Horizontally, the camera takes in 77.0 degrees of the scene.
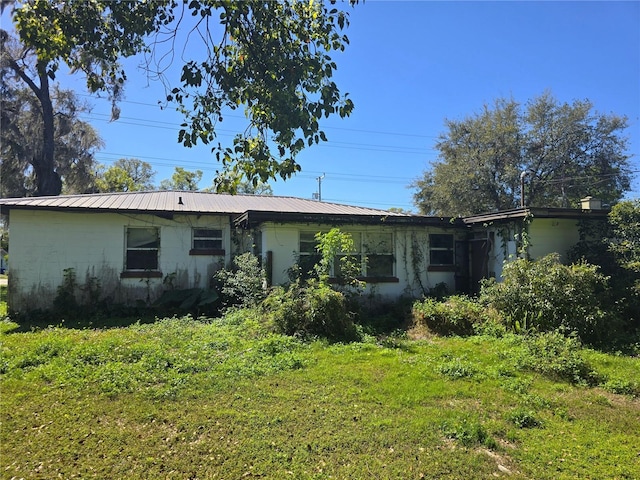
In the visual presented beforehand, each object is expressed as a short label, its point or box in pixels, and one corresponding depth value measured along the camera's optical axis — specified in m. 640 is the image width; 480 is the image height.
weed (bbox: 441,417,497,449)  3.82
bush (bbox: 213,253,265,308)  10.30
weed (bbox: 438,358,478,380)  5.81
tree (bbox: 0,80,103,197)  19.34
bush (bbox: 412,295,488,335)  9.05
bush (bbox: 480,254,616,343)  8.04
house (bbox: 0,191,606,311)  10.84
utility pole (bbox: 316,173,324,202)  40.99
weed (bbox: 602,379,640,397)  5.38
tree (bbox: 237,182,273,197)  35.28
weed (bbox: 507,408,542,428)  4.26
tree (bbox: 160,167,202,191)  38.19
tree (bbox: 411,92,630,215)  25.05
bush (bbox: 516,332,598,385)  5.86
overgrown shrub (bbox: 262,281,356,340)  8.05
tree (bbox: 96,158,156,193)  34.53
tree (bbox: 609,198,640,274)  9.29
